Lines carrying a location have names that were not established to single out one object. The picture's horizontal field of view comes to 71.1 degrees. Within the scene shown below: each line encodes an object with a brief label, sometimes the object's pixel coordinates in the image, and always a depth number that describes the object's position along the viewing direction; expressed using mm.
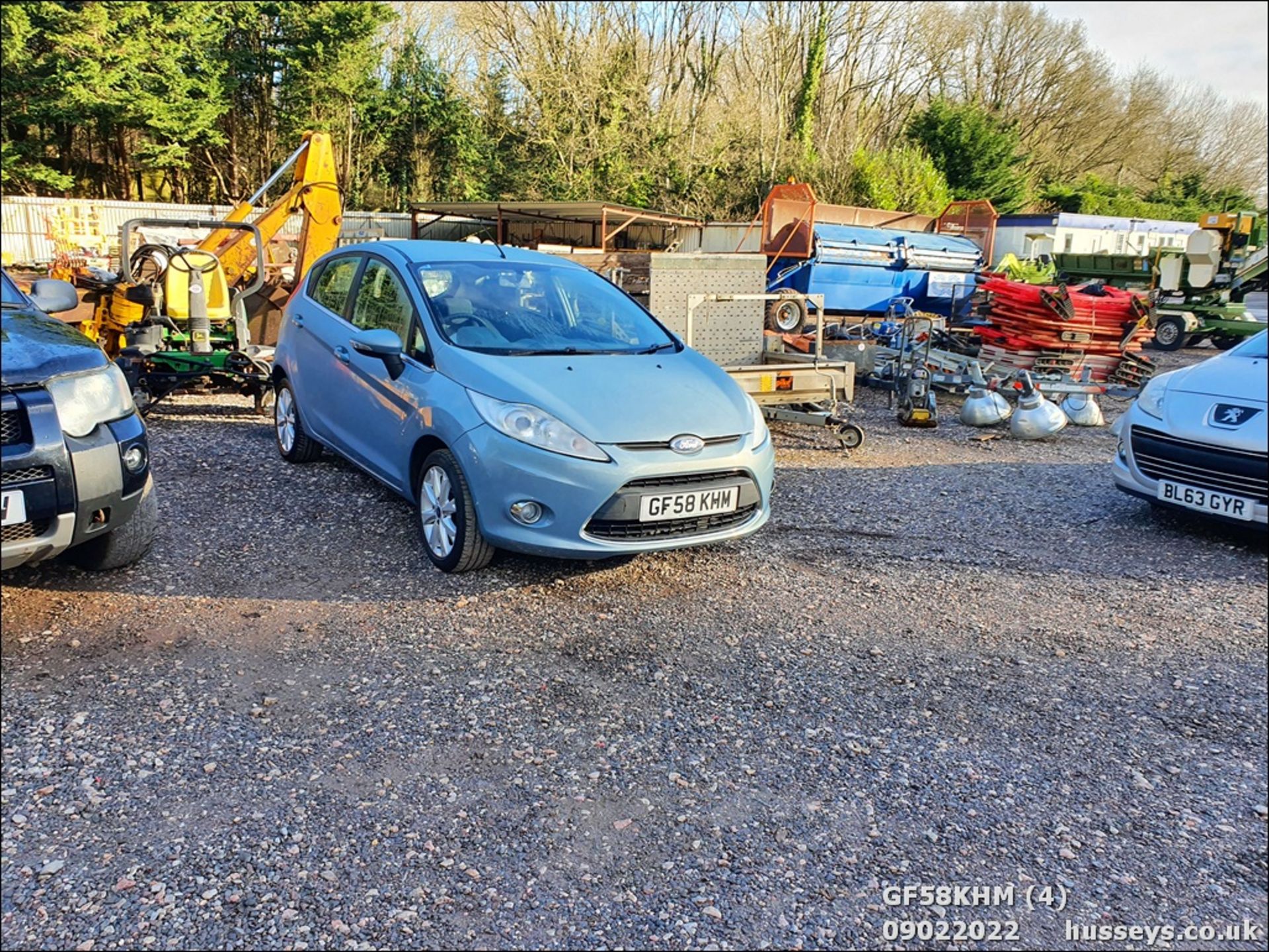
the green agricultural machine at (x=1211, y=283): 15516
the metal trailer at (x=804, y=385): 7371
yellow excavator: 7926
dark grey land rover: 3158
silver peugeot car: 4051
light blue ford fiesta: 3969
